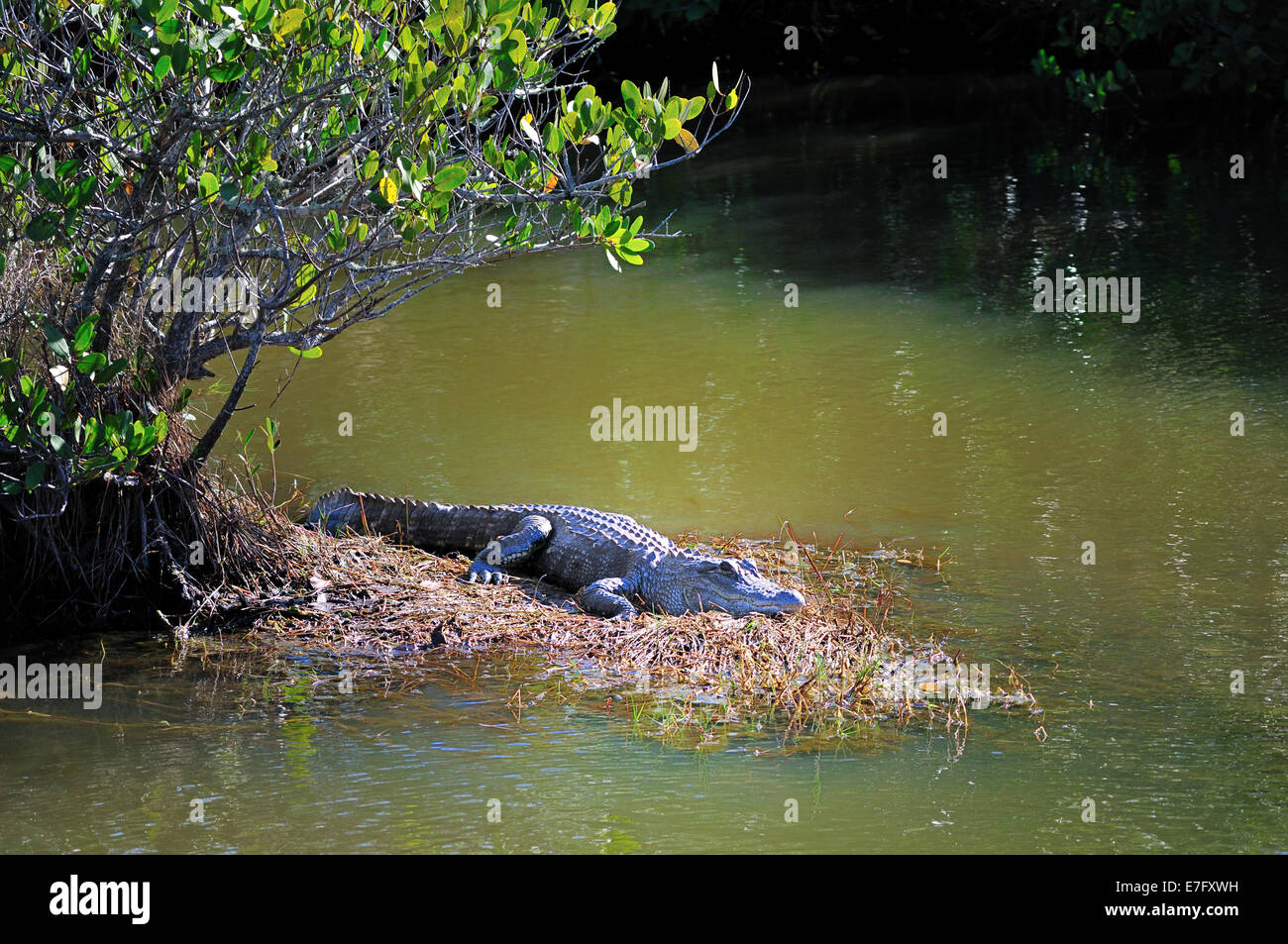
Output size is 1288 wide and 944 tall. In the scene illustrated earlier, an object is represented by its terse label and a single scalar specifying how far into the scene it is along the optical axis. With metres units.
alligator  11.93
